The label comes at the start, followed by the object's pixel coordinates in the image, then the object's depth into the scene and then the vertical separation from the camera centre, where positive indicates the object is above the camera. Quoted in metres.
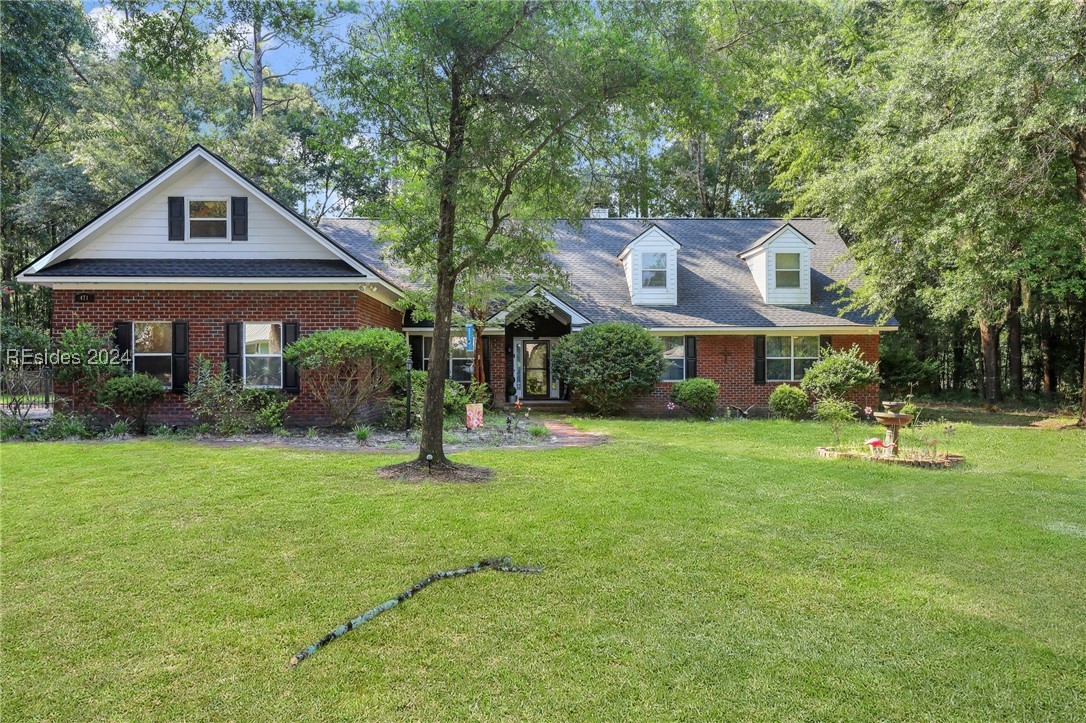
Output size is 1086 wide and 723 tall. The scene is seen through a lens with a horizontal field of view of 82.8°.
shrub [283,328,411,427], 11.12 +0.12
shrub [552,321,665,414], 14.88 +0.11
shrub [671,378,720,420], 15.19 -0.75
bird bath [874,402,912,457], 8.83 -0.82
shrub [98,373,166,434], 11.38 -0.39
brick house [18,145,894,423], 12.34 +1.81
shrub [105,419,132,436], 11.06 -1.03
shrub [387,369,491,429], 12.27 -0.66
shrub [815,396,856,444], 14.25 -1.10
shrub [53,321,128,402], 11.44 +0.23
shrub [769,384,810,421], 15.36 -0.94
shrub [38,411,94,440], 10.60 -0.98
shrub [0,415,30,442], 10.52 -0.94
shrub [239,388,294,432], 11.50 -0.73
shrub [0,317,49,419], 10.84 -0.12
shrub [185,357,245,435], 11.09 -0.54
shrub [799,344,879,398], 15.32 -0.28
